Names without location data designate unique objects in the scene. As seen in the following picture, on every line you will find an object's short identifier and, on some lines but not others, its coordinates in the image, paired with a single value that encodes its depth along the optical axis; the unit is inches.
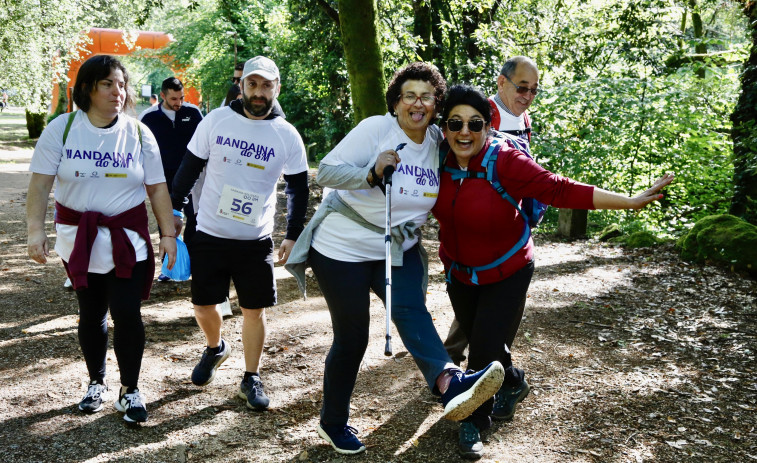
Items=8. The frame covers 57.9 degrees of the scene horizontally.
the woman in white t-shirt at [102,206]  154.0
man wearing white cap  167.0
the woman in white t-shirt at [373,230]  138.2
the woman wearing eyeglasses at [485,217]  139.1
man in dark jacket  269.0
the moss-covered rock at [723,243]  313.6
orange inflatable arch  1101.1
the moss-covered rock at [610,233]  406.9
